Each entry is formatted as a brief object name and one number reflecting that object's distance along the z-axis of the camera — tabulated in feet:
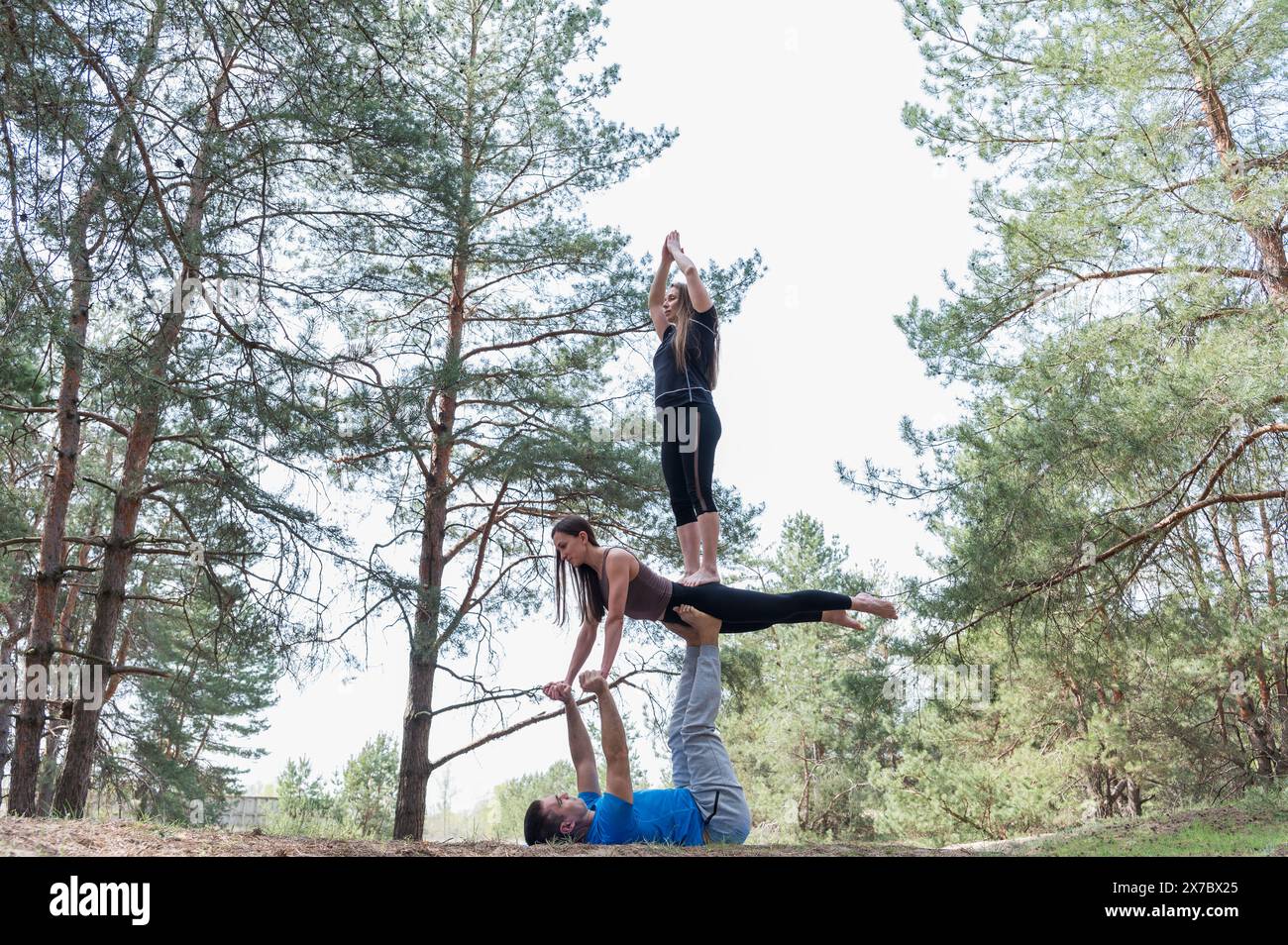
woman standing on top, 14.52
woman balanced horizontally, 13.44
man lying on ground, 12.09
